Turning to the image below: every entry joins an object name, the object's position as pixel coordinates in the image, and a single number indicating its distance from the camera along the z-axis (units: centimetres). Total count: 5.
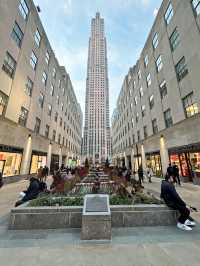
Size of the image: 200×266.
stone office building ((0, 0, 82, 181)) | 1375
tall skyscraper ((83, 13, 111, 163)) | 12968
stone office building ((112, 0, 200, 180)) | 1303
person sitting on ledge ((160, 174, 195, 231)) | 449
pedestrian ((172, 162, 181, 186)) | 1264
